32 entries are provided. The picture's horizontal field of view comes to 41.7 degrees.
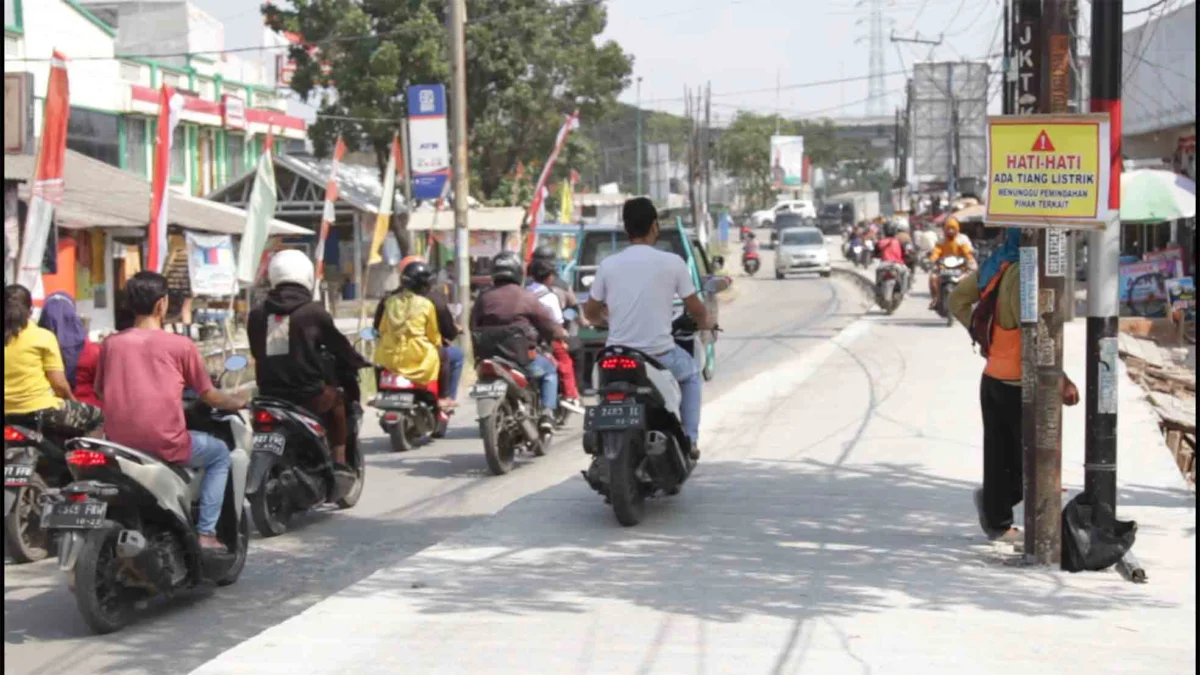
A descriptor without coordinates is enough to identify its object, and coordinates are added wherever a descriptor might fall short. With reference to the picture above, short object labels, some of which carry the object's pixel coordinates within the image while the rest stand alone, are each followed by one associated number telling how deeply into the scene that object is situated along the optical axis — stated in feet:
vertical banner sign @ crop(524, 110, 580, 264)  110.63
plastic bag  24.59
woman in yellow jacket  41.50
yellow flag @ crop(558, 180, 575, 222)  171.84
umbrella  76.23
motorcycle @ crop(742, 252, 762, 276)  196.95
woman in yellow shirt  29.45
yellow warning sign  23.12
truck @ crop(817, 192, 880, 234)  323.98
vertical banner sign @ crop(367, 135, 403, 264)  79.15
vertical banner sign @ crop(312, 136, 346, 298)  76.28
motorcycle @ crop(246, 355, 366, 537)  29.76
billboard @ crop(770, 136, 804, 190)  366.84
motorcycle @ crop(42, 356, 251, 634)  21.81
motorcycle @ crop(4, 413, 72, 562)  28.66
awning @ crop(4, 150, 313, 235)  78.74
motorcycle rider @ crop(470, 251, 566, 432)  40.55
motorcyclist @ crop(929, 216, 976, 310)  80.79
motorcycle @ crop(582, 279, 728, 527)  28.19
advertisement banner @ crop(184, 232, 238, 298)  91.76
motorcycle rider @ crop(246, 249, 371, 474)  31.37
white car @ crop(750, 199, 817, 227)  299.70
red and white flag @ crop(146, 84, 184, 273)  54.80
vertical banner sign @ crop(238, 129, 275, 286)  66.08
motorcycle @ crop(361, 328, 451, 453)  41.75
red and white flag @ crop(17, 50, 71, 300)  43.55
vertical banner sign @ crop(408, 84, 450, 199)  75.36
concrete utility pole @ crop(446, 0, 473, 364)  71.36
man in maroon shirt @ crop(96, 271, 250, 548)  23.49
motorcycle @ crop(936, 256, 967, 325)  81.56
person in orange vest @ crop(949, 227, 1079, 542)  25.98
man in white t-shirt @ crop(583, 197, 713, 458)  29.58
